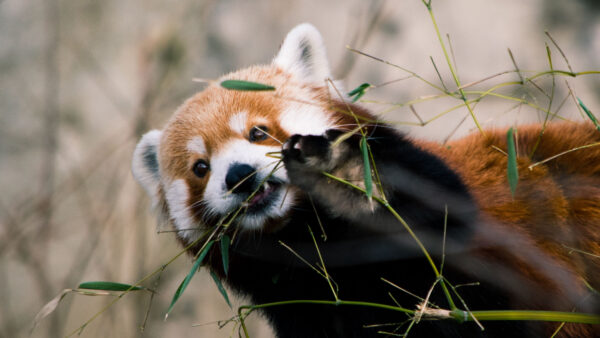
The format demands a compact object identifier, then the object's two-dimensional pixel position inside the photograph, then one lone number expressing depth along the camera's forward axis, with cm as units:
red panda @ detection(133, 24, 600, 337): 422
